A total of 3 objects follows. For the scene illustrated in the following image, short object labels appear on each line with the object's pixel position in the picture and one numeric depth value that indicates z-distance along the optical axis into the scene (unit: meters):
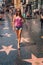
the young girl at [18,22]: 4.89
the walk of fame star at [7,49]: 4.97
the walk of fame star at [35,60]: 4.02
